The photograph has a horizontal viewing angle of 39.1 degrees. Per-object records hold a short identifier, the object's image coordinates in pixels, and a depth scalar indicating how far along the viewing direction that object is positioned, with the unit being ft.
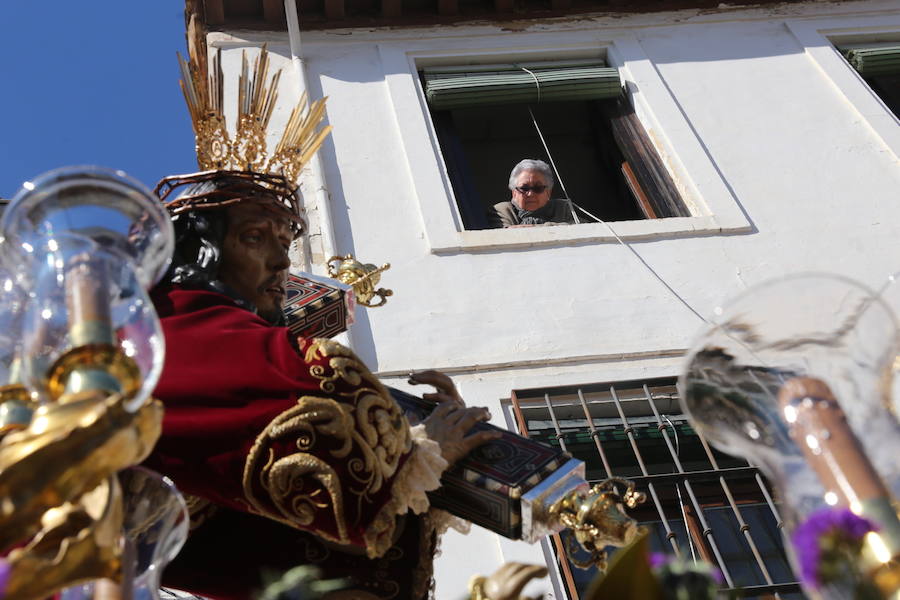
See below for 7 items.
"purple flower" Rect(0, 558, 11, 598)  5.16
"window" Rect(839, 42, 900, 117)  26.48
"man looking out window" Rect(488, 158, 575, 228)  22.65
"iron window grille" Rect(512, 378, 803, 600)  15.57
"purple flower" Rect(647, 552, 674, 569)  5.89
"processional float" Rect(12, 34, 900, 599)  5.20
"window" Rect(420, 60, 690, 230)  23.77
